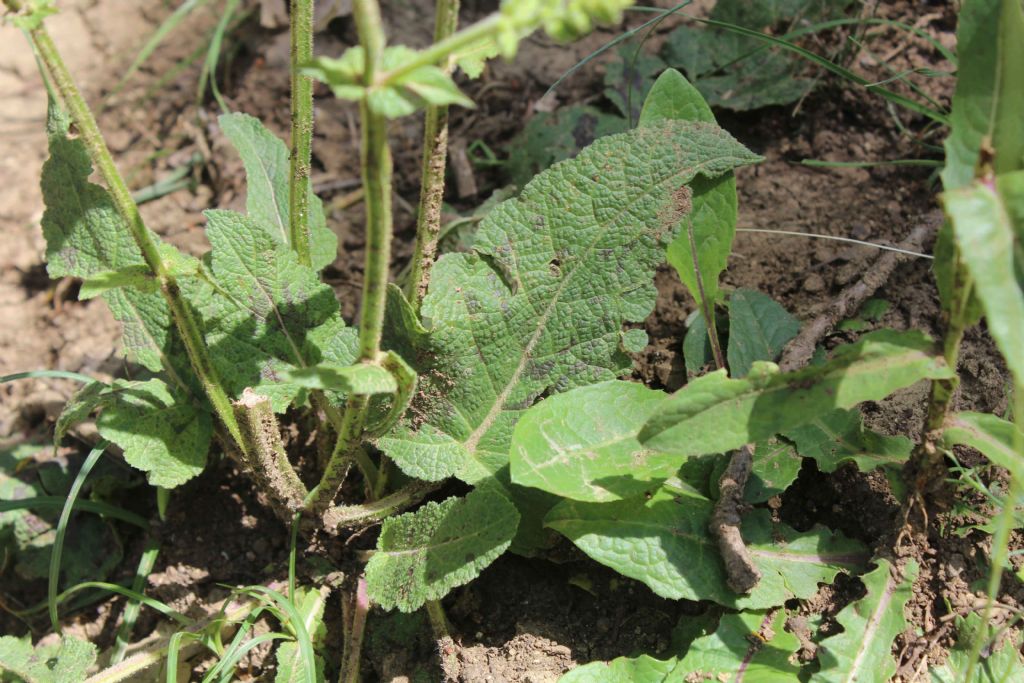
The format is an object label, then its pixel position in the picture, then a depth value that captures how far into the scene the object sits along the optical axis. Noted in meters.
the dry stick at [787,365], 0.87
